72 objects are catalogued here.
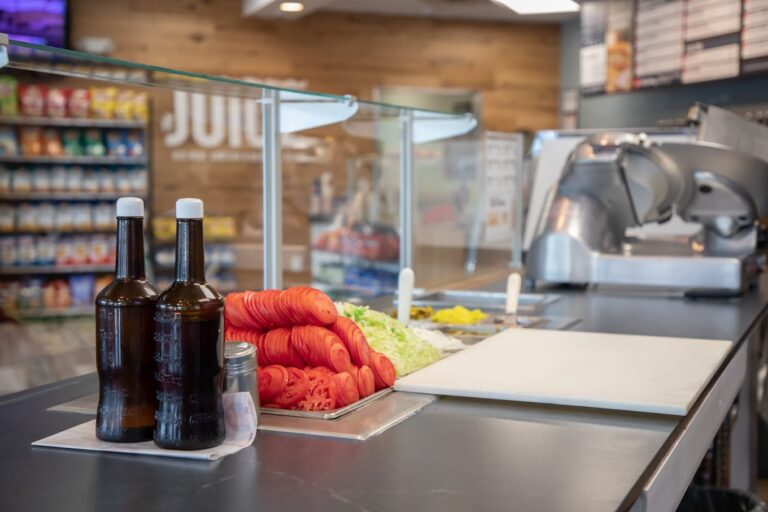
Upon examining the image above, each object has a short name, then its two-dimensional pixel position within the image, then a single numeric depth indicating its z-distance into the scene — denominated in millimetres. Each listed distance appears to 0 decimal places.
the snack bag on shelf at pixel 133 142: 6938
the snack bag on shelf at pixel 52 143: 6660
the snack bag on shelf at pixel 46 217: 6656
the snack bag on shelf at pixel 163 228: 6834
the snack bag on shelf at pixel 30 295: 6641
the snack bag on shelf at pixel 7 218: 6555
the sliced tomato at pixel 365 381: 1174
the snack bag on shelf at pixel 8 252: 6566
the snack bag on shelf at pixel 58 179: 6699
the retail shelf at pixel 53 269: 6625
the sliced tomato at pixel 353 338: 1180
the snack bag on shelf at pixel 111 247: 6859
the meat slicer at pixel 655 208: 2494
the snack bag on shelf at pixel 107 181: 6852
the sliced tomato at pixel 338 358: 1139
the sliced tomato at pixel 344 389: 1129
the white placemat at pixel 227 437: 931
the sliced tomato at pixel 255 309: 1176
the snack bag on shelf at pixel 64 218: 6715
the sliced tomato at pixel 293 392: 1120
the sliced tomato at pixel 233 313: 1191
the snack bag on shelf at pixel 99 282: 6859
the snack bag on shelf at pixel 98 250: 6871
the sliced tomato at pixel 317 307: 1144
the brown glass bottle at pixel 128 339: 931
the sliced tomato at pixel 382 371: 1215
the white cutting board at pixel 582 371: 1146
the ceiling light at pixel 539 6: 1846
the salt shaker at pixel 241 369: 970
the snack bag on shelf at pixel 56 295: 6719
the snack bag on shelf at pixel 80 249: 6828
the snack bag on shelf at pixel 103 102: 6762
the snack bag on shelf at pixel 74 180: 6742
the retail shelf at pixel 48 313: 6648
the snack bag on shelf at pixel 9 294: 6613
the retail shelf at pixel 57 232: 6633
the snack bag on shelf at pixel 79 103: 6719
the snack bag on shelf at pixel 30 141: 6605
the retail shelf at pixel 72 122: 6547
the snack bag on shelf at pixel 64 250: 6762
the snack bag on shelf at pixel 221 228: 6879
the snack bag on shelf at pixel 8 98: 6477
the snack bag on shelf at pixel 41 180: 6648
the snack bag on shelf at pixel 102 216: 6832
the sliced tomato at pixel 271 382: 1126
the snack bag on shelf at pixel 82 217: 6777
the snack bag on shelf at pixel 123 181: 6914
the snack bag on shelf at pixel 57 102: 6641
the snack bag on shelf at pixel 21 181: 6590
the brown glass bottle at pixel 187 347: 903
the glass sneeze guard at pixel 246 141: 1804
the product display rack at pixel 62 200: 6609
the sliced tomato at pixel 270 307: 1165
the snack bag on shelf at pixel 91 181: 6797
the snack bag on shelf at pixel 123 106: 6828
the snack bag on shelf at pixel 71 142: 6730
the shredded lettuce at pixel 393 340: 1334
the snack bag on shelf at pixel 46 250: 6699
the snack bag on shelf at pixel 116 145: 6867
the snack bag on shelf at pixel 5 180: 6551
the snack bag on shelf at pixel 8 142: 6508
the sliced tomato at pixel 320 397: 1113
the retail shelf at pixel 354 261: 3505
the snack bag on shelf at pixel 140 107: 6875
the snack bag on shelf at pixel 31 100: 6559
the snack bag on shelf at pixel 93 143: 6789
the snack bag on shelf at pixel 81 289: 6809
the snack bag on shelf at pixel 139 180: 6961
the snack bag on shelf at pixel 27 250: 6625
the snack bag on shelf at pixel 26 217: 6605
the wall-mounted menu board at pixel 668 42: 5531
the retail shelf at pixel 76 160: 6562
